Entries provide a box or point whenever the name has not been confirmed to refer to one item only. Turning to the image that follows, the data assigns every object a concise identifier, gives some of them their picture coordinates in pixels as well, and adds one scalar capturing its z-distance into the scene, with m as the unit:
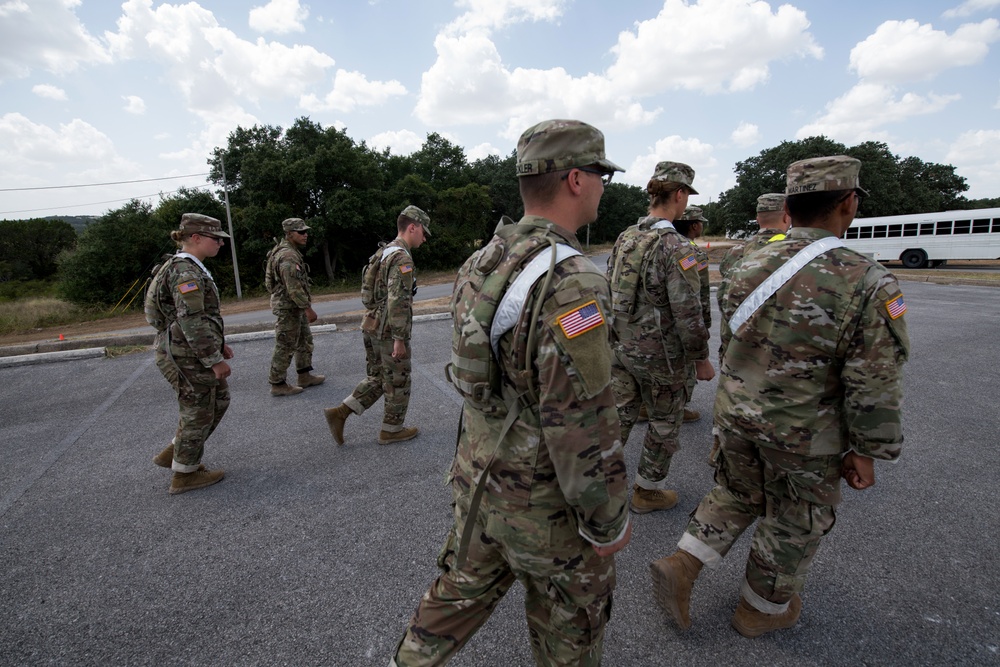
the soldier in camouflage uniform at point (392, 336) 4.17
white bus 19.42
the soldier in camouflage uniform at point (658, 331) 3.06
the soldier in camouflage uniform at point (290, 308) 5.81
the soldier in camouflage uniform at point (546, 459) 1.36
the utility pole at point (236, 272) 23.75
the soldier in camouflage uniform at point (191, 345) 3.57
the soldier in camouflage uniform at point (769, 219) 4.61
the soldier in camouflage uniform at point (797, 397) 1.82
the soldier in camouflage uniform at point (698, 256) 3.21
